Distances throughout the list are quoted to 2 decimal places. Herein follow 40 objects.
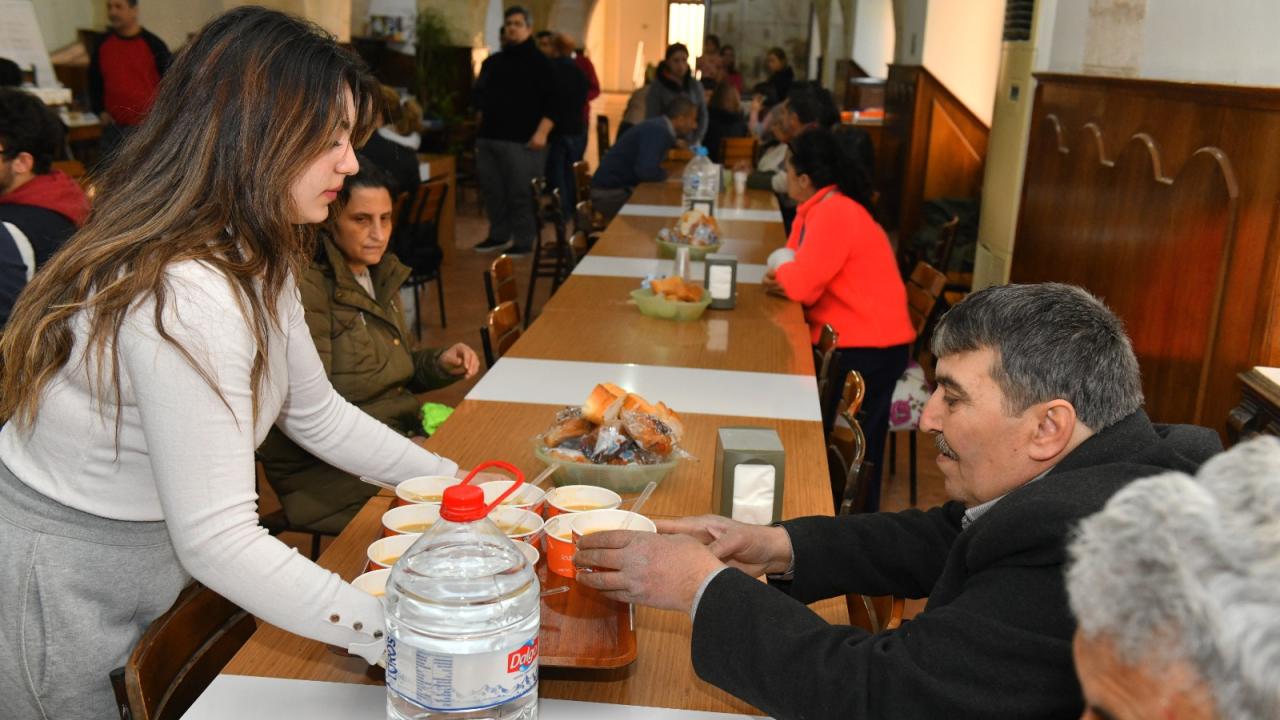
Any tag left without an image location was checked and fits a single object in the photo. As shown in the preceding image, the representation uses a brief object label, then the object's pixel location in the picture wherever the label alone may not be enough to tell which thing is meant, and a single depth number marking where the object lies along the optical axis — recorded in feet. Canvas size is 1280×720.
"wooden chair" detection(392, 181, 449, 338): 18.65
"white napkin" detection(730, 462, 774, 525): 5.91
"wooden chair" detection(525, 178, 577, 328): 18.49
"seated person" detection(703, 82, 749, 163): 35.55
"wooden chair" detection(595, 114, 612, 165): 37.60
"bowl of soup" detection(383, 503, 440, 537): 5.26
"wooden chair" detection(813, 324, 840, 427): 10.14
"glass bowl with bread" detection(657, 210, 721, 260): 14.82
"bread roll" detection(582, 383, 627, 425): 6.77
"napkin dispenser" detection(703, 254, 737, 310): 11.79
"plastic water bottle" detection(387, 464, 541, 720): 3.70
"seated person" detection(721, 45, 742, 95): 49.06
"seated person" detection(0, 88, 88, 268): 10.36
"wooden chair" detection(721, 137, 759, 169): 30.04
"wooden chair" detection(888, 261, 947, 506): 13.14
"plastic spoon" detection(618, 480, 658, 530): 5.18
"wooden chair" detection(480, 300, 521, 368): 10.20
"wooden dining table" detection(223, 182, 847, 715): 4.64
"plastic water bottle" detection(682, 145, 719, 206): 20.12
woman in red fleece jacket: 12.21
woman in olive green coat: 8.64
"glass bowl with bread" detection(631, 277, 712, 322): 11.28
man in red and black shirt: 22.92
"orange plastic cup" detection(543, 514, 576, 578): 5.08
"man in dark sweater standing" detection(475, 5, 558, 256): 27.09
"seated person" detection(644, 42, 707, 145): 30.66
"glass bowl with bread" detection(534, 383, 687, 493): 6.50
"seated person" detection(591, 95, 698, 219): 23.85
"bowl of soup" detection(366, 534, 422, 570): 4.88
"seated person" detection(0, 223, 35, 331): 9.29
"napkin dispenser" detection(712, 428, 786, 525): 5.89
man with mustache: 3.74
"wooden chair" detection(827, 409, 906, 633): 5.21
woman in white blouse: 4.33
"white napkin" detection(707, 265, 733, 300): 11.80
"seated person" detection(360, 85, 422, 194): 17.69
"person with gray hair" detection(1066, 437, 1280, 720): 2.25
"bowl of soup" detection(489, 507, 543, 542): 5.08
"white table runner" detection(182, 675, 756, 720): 4.32
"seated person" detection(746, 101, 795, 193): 21.54
